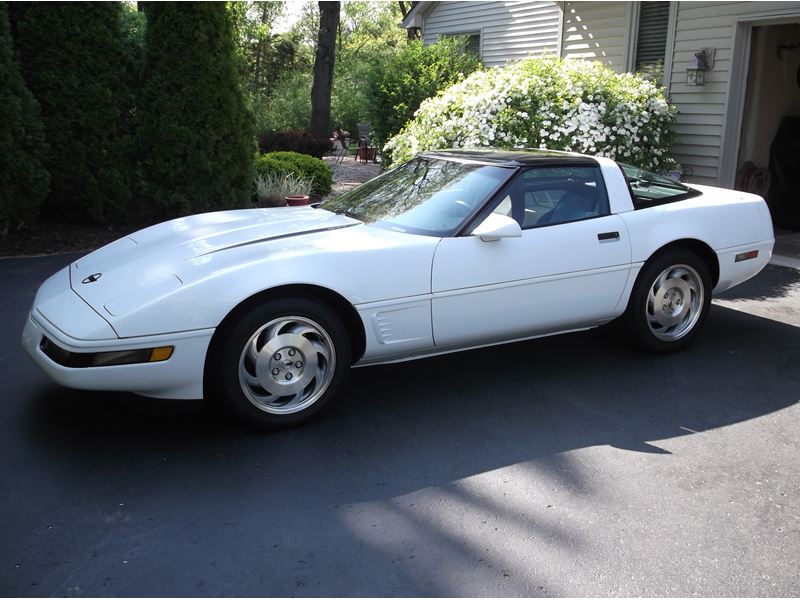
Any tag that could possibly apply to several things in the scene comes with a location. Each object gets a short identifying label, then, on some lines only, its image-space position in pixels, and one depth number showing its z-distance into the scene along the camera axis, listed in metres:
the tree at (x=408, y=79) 13.48
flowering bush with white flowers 8.65
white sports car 3.58
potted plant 10.00
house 9.32
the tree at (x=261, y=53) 27.64
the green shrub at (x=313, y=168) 11.91
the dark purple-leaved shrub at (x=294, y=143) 15.42
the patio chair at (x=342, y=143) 20.68
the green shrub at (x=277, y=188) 10.65
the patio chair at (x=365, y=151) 19.58
